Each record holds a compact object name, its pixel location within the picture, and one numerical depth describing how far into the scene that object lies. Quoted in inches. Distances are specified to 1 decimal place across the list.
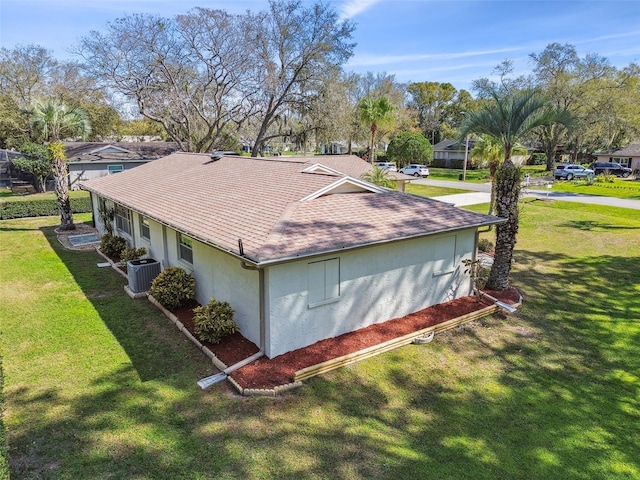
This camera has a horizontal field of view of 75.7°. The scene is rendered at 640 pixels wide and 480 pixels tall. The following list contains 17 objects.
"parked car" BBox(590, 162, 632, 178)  1924.2
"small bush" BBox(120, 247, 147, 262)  553.3
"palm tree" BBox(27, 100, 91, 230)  762.8
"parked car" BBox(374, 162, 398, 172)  1768.0
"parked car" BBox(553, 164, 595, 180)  1716.3
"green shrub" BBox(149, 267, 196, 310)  418.6
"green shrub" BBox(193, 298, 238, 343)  348.8
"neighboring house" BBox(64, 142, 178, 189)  1316.4
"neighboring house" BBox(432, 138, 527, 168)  2337.6
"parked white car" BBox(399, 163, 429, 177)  1815.9
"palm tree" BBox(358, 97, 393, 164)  1293.1
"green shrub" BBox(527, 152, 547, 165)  2527.1
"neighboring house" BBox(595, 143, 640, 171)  2073.1
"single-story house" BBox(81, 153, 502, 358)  329.1
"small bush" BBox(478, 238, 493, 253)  696.0
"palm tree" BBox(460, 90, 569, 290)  459.8
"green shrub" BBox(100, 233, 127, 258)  630.5
